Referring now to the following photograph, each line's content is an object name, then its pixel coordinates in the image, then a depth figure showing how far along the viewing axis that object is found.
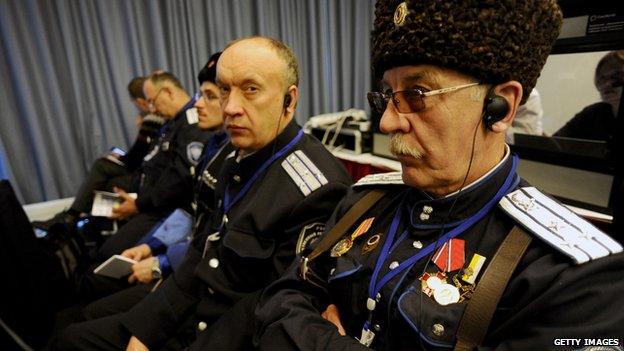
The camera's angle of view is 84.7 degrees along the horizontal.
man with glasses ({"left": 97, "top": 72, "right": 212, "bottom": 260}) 1.89
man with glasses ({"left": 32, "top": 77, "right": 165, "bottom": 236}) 2.46
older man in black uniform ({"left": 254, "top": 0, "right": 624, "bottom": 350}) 0.54
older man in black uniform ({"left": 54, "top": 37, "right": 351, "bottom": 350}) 1.07
